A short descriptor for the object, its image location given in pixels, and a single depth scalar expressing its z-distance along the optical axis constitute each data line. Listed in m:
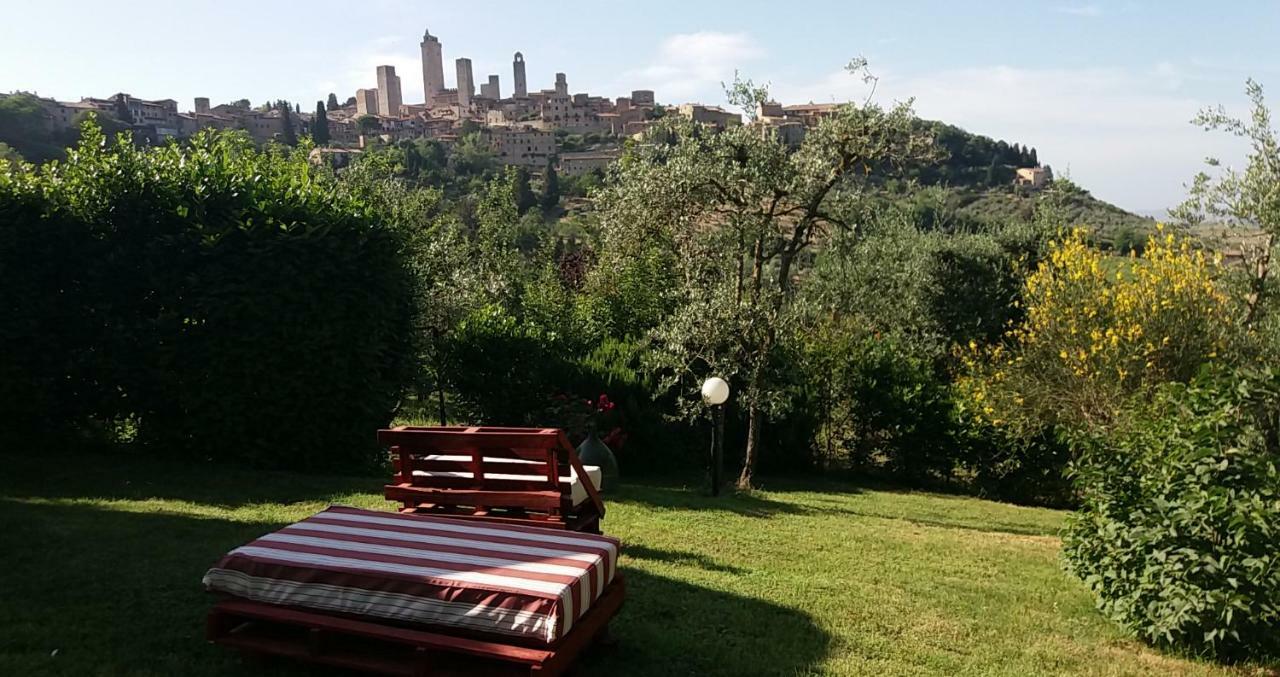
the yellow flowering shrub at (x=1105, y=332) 11.27
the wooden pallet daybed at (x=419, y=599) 3.77
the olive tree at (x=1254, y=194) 12.30
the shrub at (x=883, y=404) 14.99
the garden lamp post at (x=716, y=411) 9.66
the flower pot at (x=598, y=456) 8.66
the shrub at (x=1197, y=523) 4.96
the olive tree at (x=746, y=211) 11.67
